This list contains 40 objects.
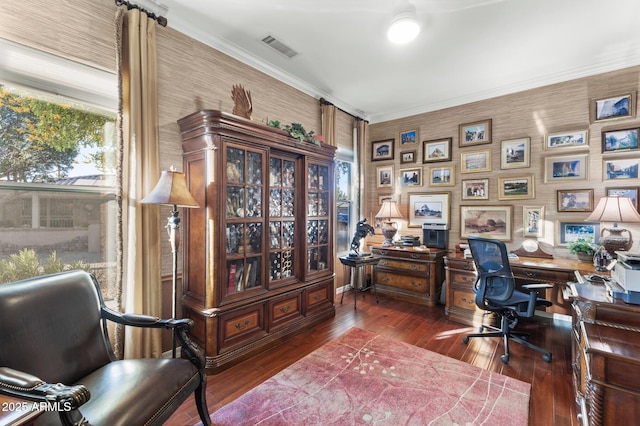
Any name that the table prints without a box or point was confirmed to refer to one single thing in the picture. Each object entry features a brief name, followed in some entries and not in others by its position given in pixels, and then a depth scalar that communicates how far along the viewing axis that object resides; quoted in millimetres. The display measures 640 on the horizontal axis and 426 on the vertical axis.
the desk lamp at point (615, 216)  2611
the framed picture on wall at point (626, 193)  2910
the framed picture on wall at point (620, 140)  2936
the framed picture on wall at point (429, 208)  4152
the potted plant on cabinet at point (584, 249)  2967
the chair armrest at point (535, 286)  2481
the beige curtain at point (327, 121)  3973
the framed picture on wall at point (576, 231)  3123
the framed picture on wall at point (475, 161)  3817
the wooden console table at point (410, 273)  3814
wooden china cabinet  2260
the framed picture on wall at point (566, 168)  3189
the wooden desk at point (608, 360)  1327
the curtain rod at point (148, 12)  2086
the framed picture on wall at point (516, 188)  3506
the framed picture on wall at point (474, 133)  3812
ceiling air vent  2691
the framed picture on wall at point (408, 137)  4426
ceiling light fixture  2219
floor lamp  1928
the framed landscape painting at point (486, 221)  3680
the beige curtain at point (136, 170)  2072
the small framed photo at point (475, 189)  3836
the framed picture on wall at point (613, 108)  2959
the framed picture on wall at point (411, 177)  4394
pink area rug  1763
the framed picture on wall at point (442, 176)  4094
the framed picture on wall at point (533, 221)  3438
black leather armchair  1044
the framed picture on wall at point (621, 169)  2928
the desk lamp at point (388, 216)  4277
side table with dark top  3754
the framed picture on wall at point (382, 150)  4691
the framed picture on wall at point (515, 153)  3523
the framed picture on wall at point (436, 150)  4129
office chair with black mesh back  2543
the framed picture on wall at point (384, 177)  4688
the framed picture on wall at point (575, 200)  3148
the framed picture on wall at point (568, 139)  3186
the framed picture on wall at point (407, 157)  4445
